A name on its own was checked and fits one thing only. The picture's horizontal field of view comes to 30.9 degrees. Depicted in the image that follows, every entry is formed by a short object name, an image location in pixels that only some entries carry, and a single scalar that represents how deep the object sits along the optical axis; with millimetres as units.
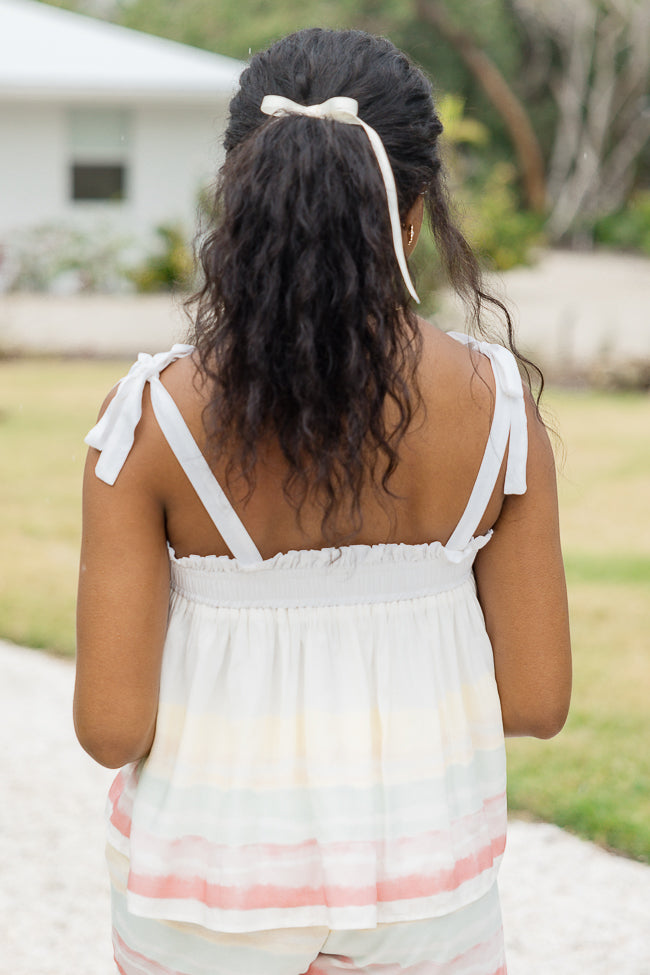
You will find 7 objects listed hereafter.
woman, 1280
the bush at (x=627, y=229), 24594
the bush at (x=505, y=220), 18195
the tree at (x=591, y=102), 24244
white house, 17391
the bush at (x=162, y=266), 16250
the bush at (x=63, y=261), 16594
